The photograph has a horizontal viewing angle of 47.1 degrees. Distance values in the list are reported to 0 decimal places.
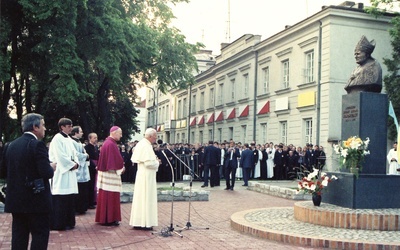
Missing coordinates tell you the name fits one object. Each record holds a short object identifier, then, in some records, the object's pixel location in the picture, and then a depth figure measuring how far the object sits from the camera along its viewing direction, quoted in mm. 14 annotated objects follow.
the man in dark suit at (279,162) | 23672
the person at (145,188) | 9188
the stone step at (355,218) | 8680
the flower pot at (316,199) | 9617
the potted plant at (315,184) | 9539
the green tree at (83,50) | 19641
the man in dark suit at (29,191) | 5674
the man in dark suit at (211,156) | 18688
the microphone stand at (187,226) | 9250
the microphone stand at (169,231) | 8523
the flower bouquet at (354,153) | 9398
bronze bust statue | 10140
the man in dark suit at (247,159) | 19328
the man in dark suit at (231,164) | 18297
